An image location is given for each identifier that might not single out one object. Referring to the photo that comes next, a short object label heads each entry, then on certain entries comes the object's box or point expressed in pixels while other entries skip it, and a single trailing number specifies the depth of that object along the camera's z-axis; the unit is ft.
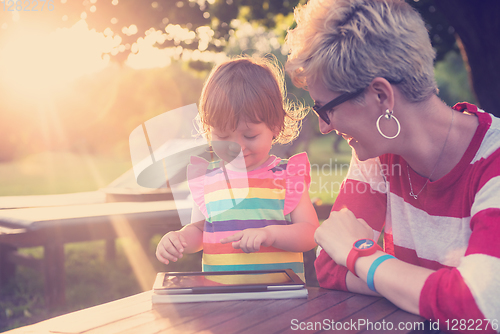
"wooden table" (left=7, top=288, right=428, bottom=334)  3.83
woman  4.47
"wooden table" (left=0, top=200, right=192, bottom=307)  13.47
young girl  6.15
